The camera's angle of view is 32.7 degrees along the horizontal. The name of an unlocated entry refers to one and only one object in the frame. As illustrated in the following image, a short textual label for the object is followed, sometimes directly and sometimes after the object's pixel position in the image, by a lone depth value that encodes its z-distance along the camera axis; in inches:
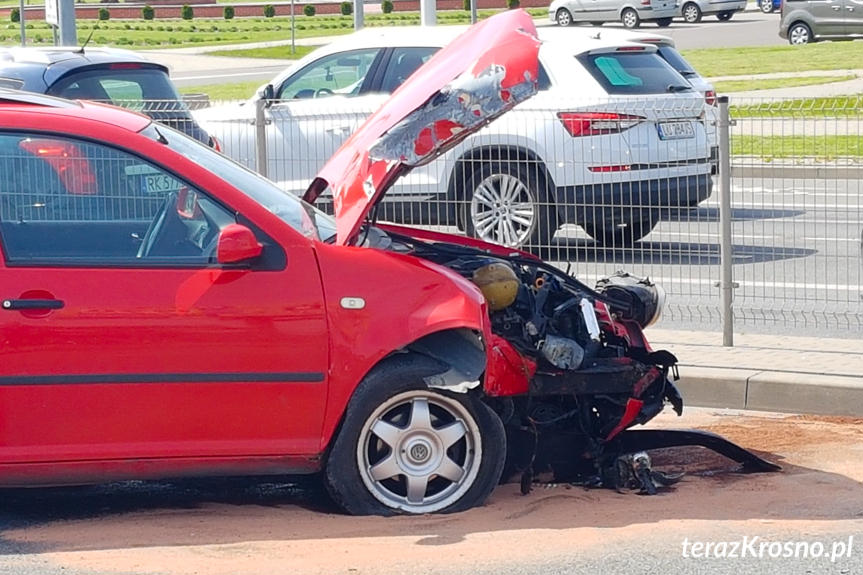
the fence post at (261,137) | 389.1
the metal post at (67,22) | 672.4
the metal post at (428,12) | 859.4
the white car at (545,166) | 362.6
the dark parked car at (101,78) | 416.8
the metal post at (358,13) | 994.3
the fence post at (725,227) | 341.1
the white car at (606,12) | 1782.7
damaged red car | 215.8
